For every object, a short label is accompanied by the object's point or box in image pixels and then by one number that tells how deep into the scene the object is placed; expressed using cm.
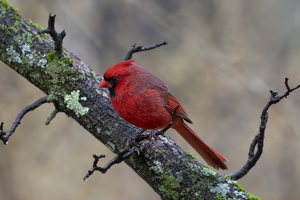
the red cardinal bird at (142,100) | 504
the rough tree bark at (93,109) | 498
